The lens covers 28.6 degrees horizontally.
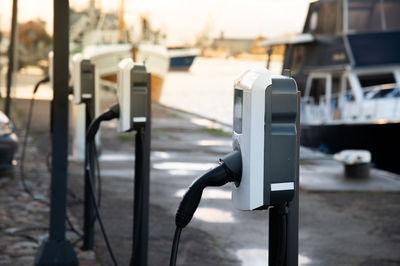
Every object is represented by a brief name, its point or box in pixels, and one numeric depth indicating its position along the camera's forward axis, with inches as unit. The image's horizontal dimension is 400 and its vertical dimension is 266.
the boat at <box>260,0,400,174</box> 736.3
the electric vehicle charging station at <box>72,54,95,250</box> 271.9
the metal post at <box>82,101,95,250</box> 270.4
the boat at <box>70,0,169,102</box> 1557.6
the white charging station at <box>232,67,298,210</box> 120.9
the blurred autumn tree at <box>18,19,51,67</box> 2992.6
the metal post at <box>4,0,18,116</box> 561.0
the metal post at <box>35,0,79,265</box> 238.4
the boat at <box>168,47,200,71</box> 3484.3
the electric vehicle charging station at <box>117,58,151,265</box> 221.6
